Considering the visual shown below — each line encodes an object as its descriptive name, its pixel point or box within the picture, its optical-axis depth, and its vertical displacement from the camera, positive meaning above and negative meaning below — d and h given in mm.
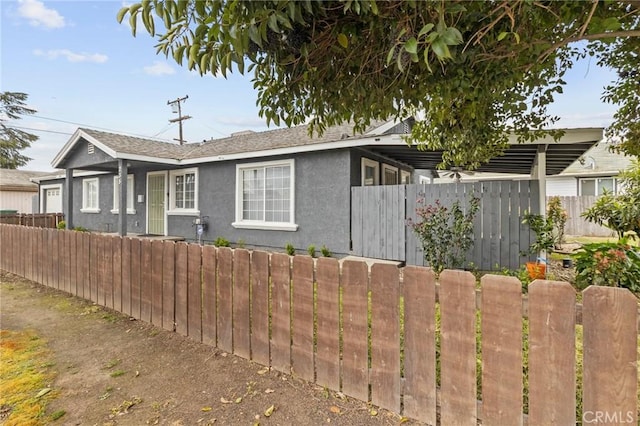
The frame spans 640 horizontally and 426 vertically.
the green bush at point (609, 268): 4676 -842
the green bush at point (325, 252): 8078 -995
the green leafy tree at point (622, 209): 6520 +36
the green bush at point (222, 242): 9236 -869
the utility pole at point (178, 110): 25084 +7973
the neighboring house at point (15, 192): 23969 +1547
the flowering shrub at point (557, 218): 10586 -236
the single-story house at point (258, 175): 8133 +1134
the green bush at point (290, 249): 8555 -973
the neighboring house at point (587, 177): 18625 +2002
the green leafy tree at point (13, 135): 28188 +6891
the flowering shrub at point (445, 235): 6238 -460
